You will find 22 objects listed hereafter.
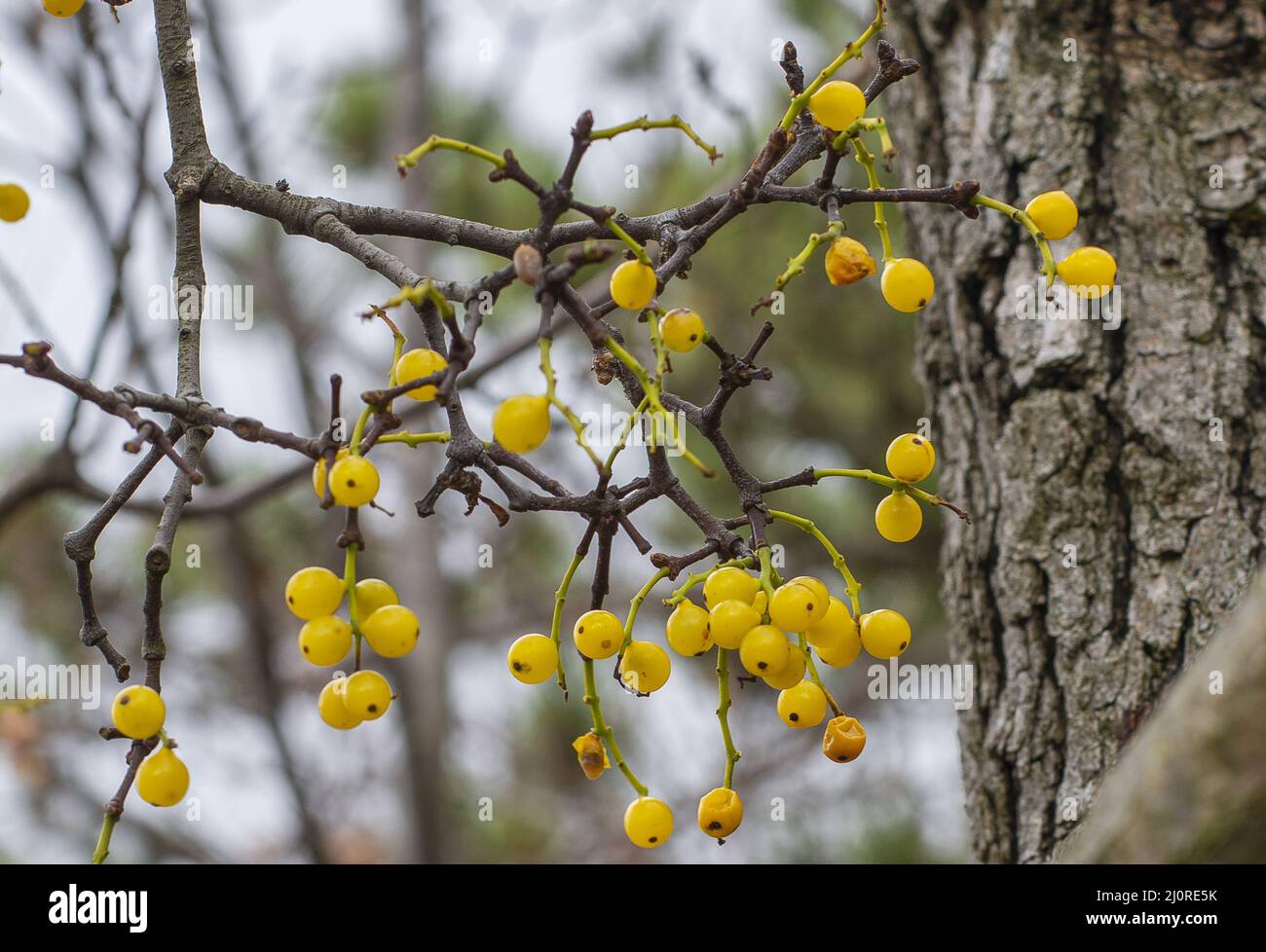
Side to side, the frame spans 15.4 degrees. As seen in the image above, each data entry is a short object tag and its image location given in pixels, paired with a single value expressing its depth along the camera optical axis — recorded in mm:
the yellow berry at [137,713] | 800
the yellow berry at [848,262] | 820
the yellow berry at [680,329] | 811
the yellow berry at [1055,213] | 838
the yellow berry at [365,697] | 811
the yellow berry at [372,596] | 817
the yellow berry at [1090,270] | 834
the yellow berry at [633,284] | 802
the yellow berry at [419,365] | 814
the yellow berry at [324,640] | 808
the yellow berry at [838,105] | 821
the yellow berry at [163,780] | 806
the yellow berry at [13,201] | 845
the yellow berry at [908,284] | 829
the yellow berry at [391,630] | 809
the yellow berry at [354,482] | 794
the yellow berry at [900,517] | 838
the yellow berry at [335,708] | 813
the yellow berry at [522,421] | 795
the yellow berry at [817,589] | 811
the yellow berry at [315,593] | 809
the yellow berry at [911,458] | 831
